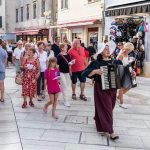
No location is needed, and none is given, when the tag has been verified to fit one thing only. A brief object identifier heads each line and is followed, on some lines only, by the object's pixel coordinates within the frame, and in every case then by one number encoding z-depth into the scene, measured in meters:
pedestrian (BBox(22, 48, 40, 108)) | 7.90
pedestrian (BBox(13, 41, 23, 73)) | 12.69
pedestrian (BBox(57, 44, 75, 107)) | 8.33
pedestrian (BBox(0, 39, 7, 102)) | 8.49
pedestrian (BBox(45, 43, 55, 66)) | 10.77
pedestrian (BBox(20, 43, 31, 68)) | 8.01
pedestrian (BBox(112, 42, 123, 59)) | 13.27
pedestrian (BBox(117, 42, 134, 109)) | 6.72
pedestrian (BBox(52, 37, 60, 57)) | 11.12
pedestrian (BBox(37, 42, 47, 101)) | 8.98
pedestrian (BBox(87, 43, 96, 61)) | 15.11
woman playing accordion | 5.84
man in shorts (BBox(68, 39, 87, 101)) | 9.04
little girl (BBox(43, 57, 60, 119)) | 7.07
